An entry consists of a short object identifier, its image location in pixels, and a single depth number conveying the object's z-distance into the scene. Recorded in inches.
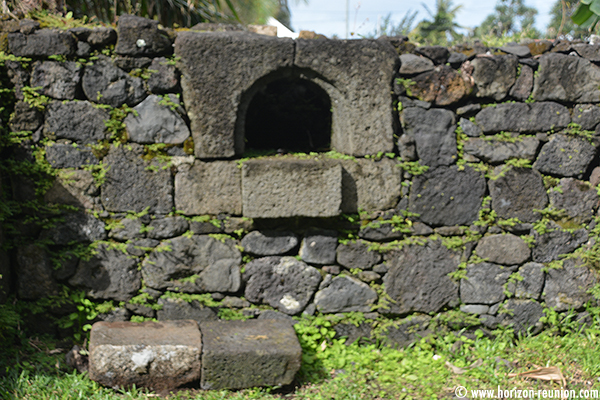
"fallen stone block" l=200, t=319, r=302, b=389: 98.7
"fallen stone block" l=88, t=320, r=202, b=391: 96.2
